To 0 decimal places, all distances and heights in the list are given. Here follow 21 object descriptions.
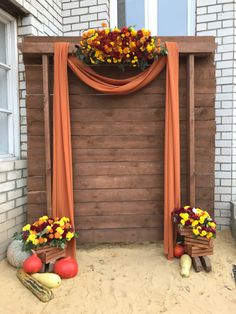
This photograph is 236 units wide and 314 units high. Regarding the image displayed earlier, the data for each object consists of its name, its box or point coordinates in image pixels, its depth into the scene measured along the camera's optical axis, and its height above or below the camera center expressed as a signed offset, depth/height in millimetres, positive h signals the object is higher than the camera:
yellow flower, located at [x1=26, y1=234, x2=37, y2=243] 2545 -861
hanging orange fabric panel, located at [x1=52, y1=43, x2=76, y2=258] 2828 -38
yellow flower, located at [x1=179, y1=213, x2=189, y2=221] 2675 -710
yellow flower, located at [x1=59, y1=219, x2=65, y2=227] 2670 -766
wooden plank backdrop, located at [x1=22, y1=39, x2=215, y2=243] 2969 -106
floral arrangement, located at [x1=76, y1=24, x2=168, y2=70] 2676 +919
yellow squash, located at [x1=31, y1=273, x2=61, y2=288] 2350 -1149
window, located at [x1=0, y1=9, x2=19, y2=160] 3129 +596
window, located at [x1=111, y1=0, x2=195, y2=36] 3861 +1740
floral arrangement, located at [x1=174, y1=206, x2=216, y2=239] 2646 -766
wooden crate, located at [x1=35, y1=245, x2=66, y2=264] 2562 -1020
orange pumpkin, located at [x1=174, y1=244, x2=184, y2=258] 2822 -1097
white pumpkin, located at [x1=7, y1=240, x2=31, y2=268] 2654 -1062
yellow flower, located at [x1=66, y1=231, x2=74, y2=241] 2646 -879
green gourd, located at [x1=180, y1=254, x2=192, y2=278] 2510 -1134
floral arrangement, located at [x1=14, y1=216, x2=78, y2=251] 2574 -850
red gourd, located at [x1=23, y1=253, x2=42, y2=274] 2461 -1071
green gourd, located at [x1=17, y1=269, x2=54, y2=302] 2199 -1179
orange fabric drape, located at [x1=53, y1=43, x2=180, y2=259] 2836 +301
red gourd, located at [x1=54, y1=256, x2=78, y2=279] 2502 -1127
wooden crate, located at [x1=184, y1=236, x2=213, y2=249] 2688 -970
